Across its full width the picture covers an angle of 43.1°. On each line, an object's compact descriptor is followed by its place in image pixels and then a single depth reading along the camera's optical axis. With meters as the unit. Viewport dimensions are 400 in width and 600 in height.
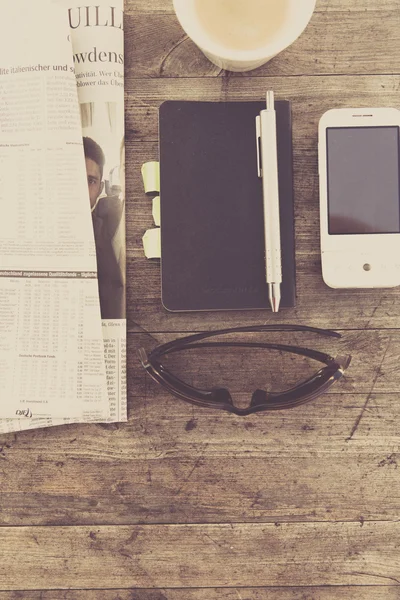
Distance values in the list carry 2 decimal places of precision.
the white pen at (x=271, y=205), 0.49
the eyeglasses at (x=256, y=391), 0.49
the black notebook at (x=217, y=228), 0.51
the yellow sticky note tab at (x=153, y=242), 0.52
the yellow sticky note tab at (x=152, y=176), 0.52
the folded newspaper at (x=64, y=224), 0.50
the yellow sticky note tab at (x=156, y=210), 0.52
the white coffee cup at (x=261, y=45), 0.46
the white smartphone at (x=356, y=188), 0.50
